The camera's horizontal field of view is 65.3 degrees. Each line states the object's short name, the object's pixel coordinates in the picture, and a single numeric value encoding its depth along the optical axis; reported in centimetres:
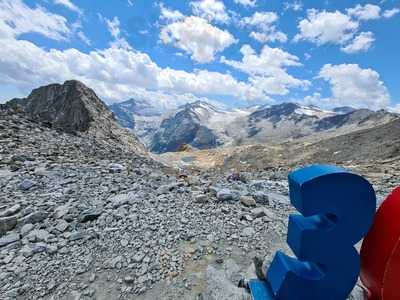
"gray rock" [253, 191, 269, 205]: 837
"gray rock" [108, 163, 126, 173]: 1102
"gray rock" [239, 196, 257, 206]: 781
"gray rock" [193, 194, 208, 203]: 795
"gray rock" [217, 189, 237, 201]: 802
